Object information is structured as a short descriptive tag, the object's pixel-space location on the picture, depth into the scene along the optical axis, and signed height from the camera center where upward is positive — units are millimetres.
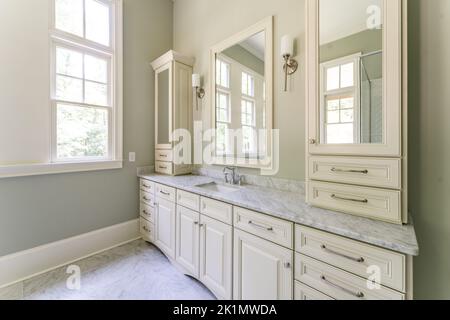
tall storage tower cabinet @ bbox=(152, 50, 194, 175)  2607 +710
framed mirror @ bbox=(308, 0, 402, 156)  1030 +493
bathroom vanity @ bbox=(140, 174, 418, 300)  884 -521
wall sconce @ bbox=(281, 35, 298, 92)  1661 +894
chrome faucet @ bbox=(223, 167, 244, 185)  2141 -186
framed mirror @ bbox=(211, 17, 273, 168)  1916 +676
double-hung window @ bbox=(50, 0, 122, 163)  2123 +933
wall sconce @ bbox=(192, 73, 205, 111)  2555 +967
